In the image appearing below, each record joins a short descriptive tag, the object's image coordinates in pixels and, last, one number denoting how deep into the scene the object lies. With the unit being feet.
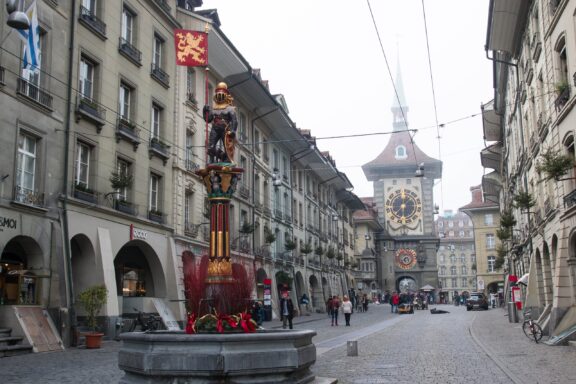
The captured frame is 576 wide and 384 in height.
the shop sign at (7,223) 60.64
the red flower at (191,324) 38.26
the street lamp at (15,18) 39.04
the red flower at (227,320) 38.06
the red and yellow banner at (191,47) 53.01
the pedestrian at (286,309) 94.47
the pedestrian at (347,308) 109.91
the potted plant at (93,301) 67.77
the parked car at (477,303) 195.93
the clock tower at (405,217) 331.16
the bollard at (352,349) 55.98
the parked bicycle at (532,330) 66.64
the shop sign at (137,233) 82.70
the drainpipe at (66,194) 68.13
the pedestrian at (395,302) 186.84
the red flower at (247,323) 38.55
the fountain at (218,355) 31.53
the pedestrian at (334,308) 114.19
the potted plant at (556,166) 62.49
